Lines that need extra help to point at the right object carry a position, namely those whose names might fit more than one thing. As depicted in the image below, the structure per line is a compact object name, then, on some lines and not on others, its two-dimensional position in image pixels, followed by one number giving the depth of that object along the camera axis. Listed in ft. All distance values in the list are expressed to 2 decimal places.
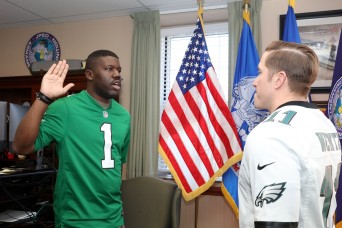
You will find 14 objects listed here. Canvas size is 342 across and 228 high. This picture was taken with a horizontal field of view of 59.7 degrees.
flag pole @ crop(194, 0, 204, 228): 9.05
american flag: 8.50
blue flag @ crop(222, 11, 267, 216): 8.40
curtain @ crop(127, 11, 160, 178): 10.53
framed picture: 9.14
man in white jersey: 2.78
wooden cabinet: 10.75
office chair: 6.59
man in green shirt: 4.55
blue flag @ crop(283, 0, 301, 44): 8.25
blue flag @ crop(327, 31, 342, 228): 7.31
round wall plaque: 12.58
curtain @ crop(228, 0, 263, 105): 9.59
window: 10.71
